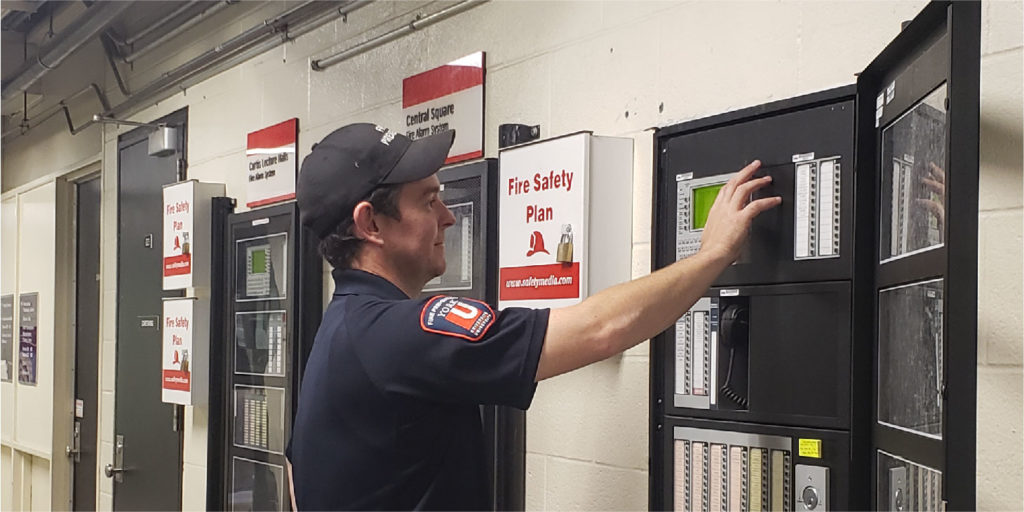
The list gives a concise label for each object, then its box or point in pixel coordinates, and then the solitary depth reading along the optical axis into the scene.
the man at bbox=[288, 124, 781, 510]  1.80
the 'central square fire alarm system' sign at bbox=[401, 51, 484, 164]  3.01
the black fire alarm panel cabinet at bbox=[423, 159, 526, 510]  2.82
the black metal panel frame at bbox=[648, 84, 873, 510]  1.92
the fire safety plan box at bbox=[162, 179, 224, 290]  4.27
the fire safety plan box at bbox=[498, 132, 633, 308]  2.46
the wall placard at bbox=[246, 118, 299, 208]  3.87
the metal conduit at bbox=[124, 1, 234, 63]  4.40
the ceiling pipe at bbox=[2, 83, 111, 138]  5.57
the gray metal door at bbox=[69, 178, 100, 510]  6.11
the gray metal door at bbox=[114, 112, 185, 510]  4.79
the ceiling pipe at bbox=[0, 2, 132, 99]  4.45
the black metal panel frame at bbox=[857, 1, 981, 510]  1.36
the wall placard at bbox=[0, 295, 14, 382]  6.97
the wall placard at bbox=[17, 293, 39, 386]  6.52
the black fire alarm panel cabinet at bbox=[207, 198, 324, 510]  3.70
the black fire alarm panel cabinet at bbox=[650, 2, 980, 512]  1.39
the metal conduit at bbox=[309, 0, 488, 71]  3.08
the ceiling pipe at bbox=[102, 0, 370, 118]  3.74
